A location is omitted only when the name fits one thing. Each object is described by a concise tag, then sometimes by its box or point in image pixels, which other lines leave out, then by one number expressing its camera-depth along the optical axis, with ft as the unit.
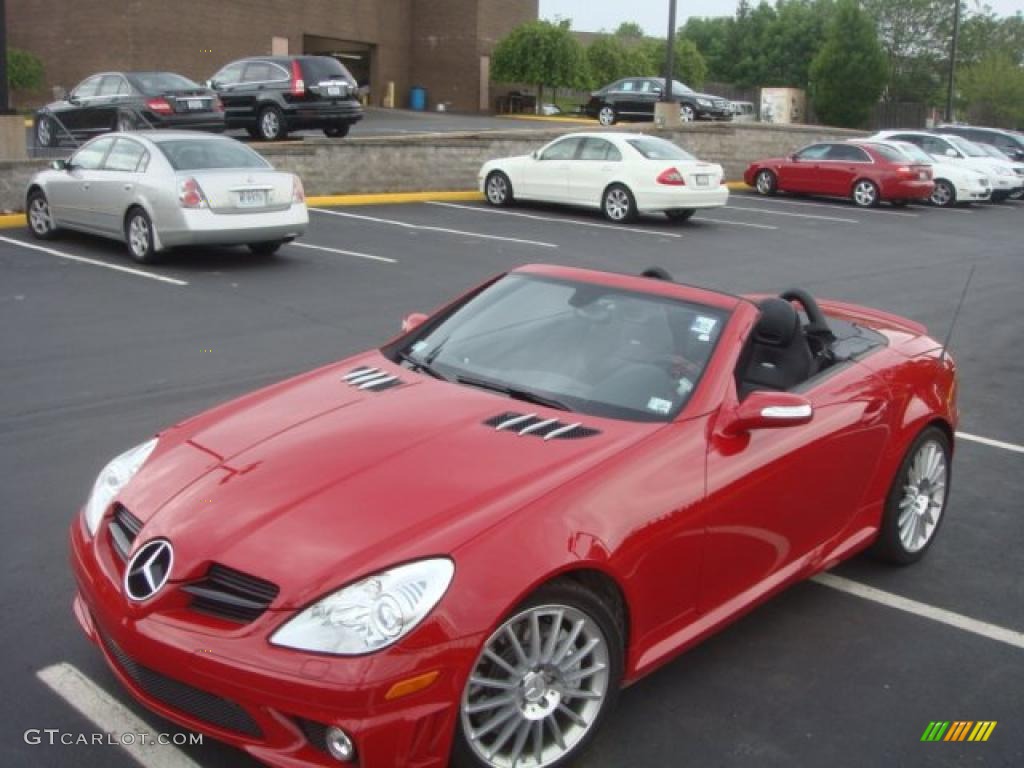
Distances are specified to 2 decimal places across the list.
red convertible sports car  10.27
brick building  130.93
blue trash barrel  169.37
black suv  79.41
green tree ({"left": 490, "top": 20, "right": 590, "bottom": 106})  159.43
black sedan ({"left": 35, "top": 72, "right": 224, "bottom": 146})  72.38
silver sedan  41.73
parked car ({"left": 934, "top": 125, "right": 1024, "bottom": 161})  107.04
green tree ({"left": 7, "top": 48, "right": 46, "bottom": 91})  127.13
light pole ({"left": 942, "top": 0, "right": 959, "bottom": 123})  132.74
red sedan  84.07
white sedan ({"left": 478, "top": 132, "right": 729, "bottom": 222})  64.85
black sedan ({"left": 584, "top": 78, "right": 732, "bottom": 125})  128.36
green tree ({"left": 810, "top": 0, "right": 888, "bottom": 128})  184.75
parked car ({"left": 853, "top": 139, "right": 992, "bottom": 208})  88.69
